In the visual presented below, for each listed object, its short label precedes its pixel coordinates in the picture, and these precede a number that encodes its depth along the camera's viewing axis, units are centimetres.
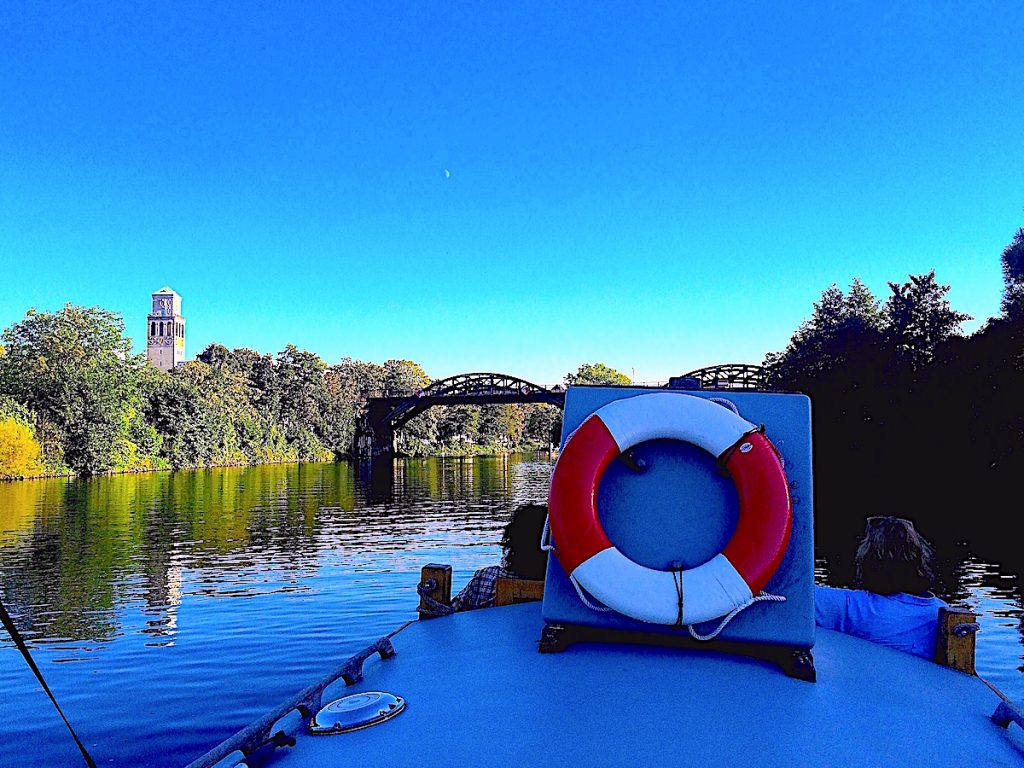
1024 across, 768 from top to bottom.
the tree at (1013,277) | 2578
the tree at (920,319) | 3173
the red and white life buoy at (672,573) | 282
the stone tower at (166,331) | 15900
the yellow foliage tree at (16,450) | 3850
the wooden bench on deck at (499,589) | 422
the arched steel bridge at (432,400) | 6469
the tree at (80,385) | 4516
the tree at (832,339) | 3303
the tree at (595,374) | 12361
